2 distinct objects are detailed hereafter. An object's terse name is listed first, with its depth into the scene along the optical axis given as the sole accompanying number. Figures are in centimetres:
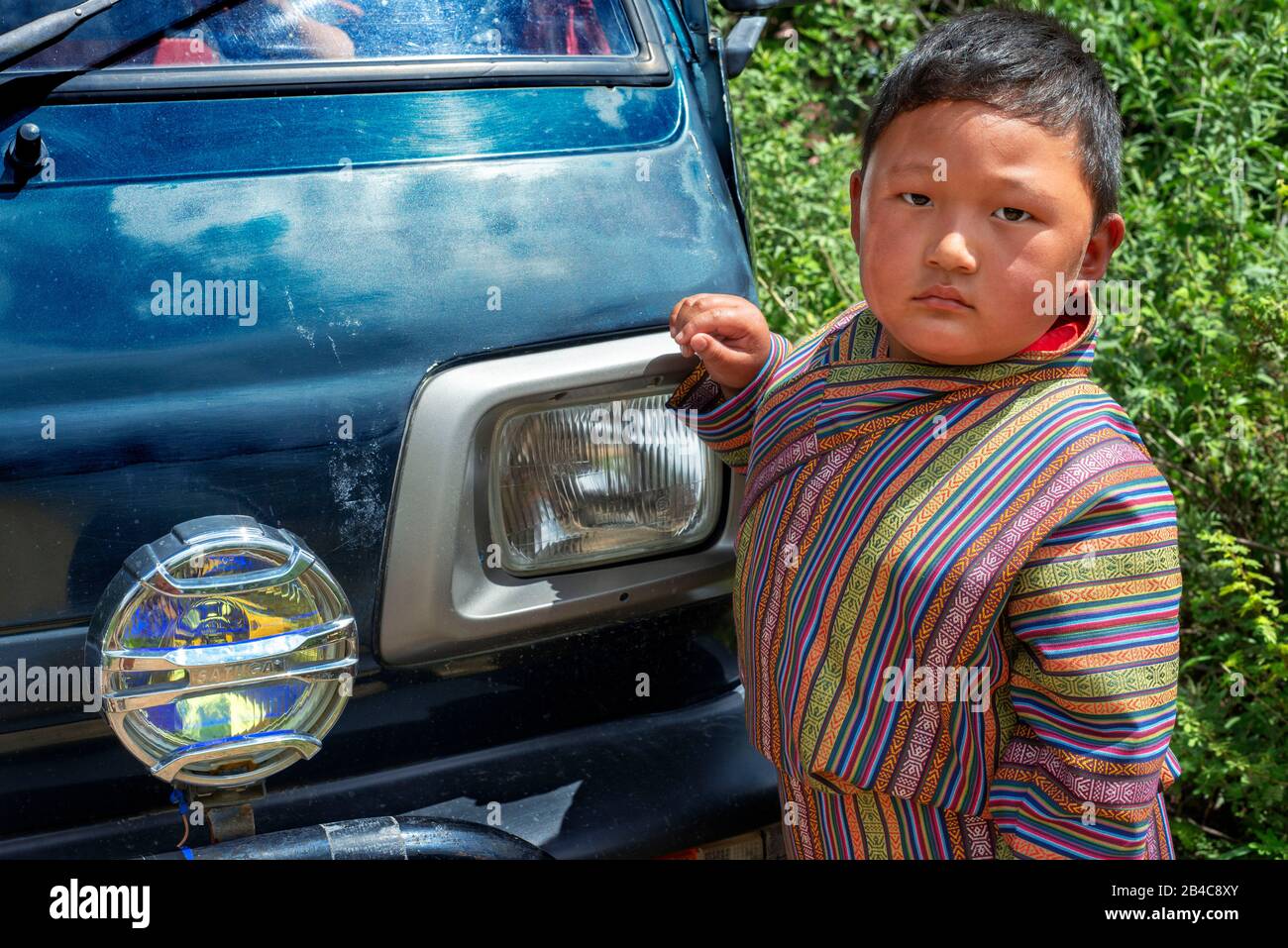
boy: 148
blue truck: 156
